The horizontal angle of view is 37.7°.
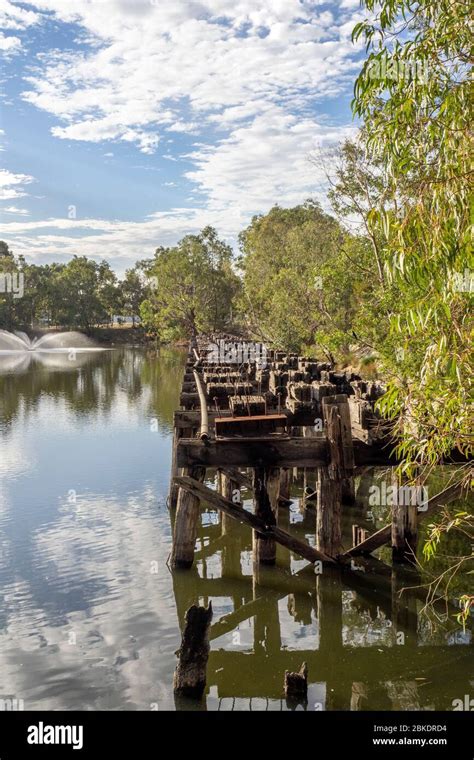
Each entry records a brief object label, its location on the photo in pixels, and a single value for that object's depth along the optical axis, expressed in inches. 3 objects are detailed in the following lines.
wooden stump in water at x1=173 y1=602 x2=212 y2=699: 333.1
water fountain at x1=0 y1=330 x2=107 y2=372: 2669.8
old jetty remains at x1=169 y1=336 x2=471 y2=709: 403.5
